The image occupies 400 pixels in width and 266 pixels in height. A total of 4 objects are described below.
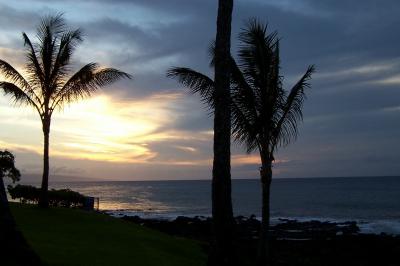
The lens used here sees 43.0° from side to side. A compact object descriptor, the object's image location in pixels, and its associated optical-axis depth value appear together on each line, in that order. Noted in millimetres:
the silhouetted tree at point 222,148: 9797
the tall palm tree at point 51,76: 22219
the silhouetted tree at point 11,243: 8156
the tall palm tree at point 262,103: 14500
